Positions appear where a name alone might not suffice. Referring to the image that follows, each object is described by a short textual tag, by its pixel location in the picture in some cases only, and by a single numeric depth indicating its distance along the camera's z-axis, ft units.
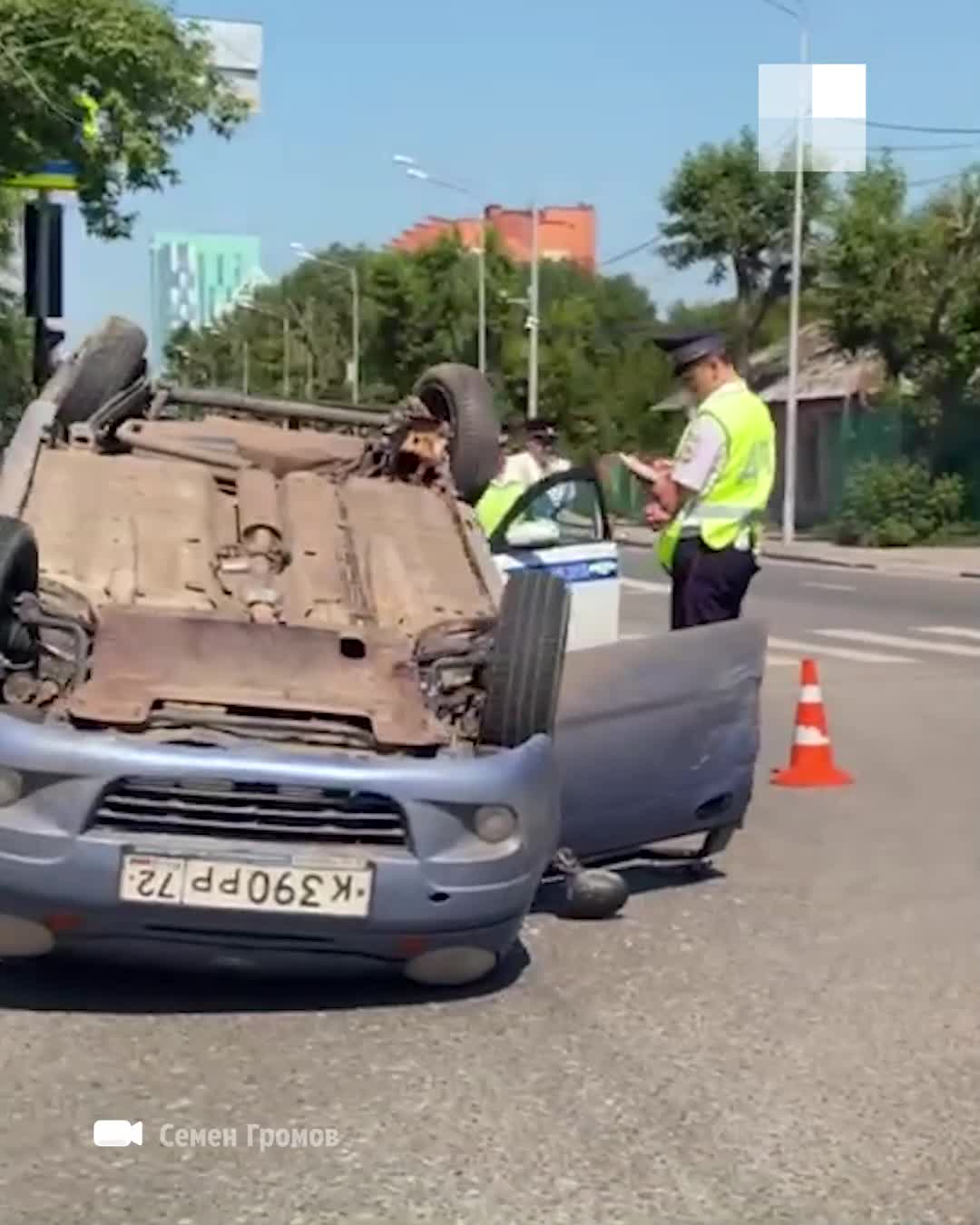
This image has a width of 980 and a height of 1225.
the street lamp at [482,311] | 228.02
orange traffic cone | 36.94
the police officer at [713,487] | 33.45
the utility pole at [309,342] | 356.61
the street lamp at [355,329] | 285.43
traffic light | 75.00
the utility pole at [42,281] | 74.79
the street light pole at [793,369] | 132.46
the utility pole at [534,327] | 193.16
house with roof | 155.33
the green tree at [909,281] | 145.48
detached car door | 25.14
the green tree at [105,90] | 83.35
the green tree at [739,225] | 192.03
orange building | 411.34
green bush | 140.15
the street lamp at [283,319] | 370.30
